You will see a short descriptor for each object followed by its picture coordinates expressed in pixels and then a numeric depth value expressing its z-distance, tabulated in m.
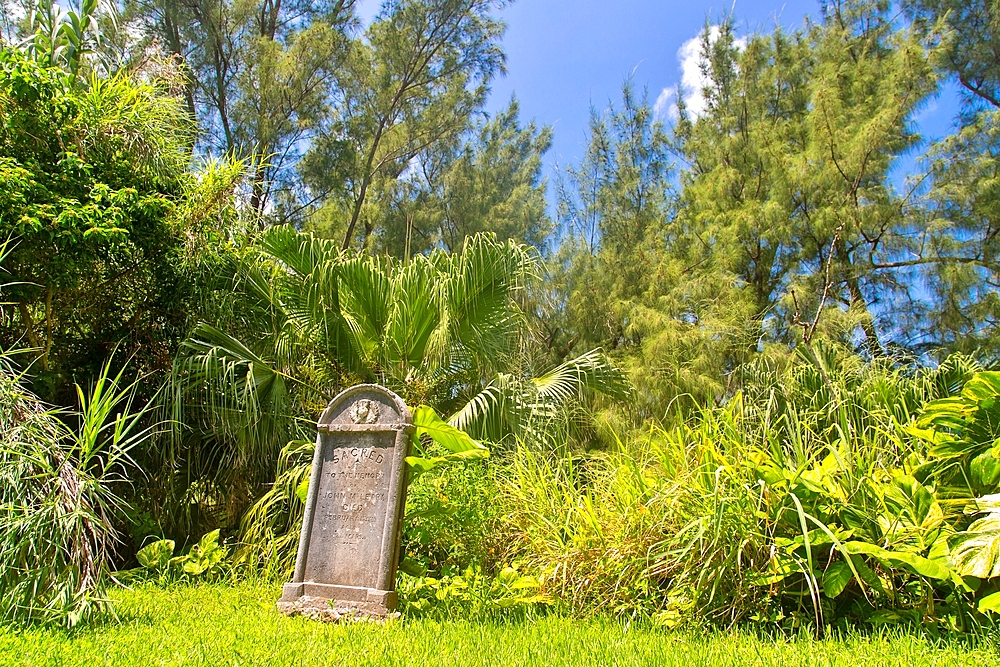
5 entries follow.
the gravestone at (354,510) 4.42
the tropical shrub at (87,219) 5.82
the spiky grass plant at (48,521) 3.49
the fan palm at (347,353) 6.45
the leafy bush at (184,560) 5.38
